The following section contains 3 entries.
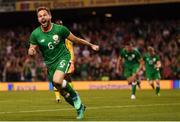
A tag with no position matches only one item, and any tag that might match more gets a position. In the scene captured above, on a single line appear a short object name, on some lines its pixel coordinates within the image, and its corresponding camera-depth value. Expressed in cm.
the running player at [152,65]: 3055
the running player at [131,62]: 2503
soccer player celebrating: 1397
